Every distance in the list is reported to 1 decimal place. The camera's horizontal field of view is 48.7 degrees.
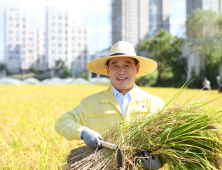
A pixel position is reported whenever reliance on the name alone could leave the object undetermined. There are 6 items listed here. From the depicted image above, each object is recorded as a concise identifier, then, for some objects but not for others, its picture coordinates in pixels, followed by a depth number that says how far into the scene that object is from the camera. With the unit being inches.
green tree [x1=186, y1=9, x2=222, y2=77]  1026.1
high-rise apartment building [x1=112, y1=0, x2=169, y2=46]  1980.8
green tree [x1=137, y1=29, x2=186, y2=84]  1214.3
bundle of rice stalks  67.2
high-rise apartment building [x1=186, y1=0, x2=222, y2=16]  1576.0
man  85.4
